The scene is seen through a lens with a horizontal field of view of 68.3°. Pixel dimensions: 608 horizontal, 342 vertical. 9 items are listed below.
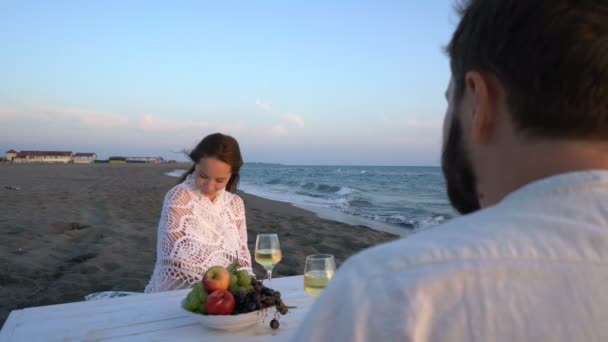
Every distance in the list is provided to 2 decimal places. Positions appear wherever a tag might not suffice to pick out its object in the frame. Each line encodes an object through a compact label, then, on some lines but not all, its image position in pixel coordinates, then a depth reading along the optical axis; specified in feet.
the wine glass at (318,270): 6.78
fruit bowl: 6.13
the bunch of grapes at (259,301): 6.33
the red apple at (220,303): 6.20
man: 1.80
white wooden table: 6.15
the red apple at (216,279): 6.31
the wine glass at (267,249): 8.00
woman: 9.91
